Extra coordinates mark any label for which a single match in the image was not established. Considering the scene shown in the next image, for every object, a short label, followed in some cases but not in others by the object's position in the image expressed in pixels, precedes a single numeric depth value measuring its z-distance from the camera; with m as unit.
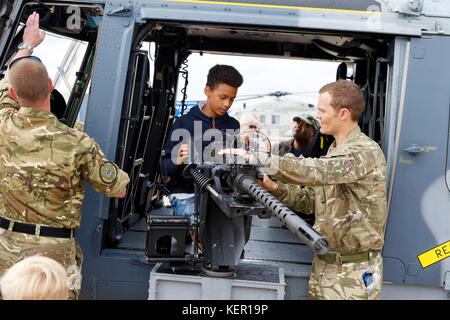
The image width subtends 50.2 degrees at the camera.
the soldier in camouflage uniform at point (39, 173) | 2.47
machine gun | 2.33
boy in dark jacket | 3.19
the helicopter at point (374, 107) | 3.11
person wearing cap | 5.09
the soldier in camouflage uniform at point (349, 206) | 2.54
